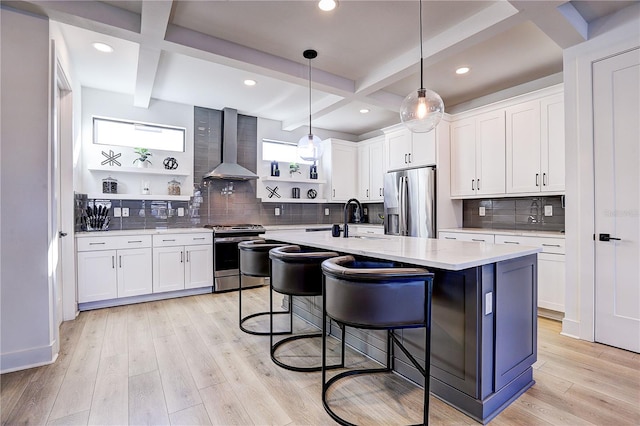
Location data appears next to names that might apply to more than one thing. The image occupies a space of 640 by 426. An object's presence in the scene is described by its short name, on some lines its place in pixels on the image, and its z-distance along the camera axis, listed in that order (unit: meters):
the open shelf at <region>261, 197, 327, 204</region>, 5.38
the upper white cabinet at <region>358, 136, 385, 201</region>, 5.69
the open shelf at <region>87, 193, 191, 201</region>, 4.05
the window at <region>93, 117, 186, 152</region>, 4.25
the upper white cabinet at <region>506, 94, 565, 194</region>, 3.43
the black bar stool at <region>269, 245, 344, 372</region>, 2.17
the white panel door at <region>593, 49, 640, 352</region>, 2.50
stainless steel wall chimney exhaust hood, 4.85
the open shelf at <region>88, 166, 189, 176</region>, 4.04
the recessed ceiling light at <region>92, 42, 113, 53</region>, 3.00
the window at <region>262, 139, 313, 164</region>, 5.60
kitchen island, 1.70
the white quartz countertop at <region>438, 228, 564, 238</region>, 3.27
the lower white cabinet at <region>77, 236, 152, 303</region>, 3.56
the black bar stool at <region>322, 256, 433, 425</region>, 1.53
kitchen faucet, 2.93
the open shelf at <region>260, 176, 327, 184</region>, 5.30
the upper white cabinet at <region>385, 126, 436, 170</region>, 4.50
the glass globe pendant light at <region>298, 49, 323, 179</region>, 3.34
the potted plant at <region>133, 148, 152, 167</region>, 4.36
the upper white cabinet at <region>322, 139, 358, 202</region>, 5.92
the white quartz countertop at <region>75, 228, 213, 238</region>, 3.58
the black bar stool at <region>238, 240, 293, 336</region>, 2.80
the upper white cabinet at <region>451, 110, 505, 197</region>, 3.97
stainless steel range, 4.39
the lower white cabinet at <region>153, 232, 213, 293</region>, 4.01
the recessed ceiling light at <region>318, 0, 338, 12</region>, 2.40
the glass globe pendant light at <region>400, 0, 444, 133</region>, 2.33
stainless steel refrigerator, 4.39
